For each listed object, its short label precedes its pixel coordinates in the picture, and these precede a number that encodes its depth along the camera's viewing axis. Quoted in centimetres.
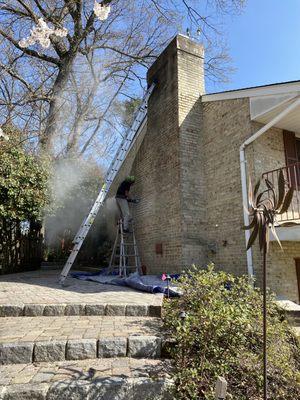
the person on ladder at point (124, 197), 952
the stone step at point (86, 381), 281
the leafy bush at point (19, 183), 821
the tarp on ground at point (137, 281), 574
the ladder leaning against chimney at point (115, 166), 718
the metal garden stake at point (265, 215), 278
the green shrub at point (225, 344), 317
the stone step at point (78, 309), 445
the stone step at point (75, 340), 337
